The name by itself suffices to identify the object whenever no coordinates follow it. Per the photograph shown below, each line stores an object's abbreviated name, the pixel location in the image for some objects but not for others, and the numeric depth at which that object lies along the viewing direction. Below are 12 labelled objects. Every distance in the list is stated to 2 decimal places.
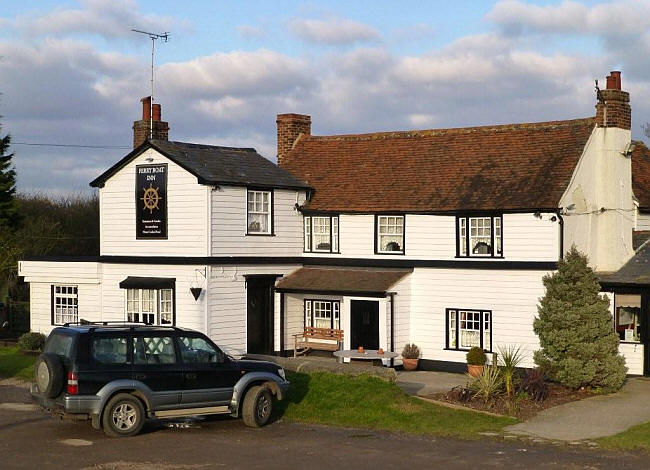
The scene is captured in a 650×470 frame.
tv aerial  32.59
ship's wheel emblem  29.97
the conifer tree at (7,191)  50.00
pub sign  29.84
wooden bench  30.95
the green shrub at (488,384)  21.58
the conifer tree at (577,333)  23.91
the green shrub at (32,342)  32.00
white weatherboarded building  28.08
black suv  17.09
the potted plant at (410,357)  29.25
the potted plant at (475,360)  27.55
